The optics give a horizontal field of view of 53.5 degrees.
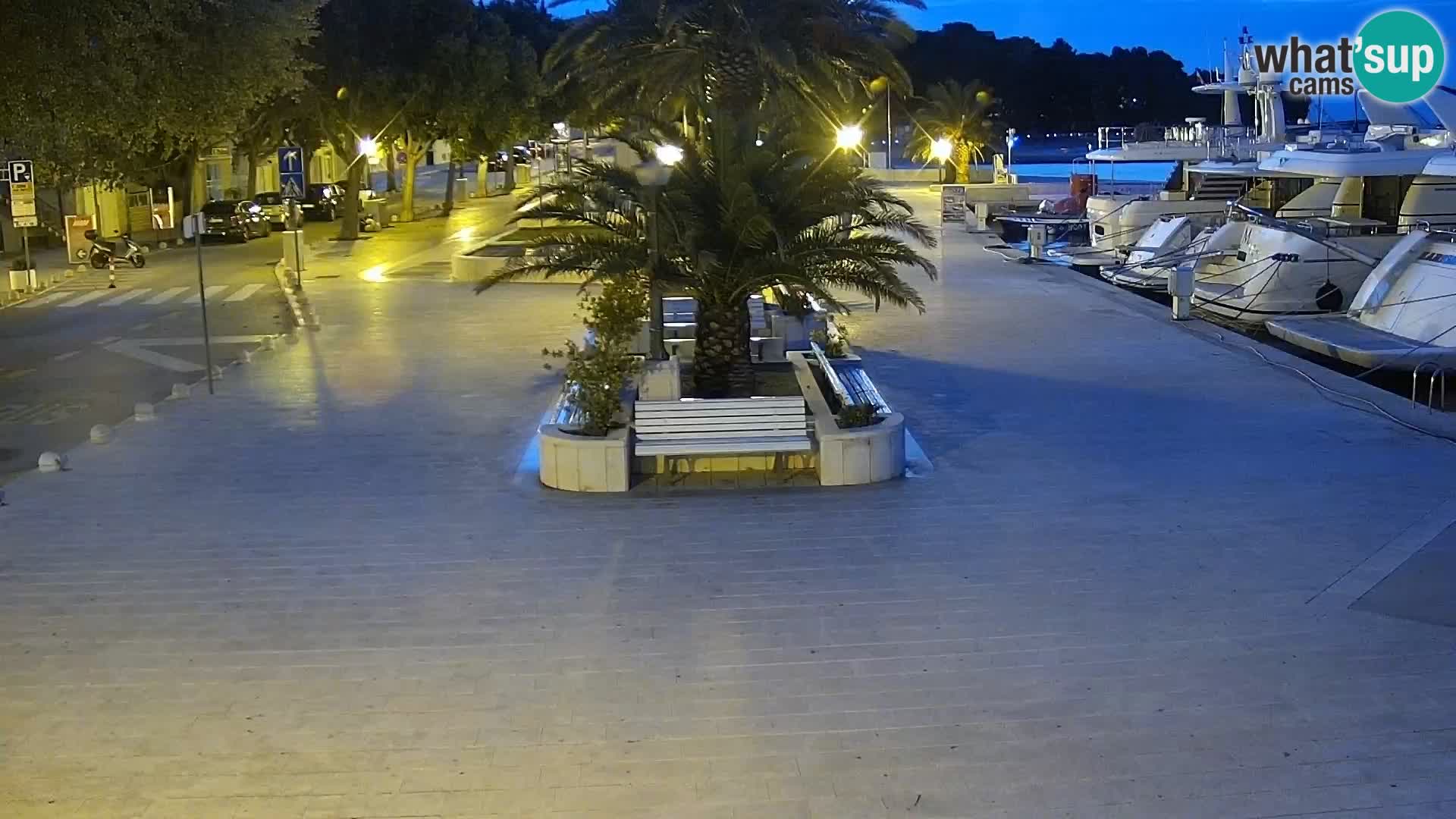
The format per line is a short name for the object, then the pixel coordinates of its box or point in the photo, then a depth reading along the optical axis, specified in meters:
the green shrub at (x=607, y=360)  11.18
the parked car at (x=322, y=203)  47.72
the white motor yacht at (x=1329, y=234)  24.67
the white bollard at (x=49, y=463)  11.89
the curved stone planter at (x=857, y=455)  11.02
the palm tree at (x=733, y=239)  12.59
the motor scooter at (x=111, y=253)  31.81
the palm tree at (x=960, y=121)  62.62
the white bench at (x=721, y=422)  11.22
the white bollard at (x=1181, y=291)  20.69
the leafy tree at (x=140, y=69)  15.20
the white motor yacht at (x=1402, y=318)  18.64
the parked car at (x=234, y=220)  38.69
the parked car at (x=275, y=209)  42.19
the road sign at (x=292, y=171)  22.45
